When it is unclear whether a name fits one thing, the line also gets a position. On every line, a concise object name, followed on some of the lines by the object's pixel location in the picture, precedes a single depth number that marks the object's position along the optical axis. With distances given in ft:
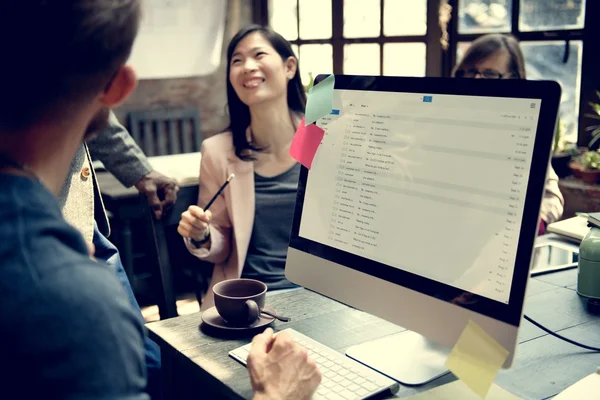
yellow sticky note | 2.96
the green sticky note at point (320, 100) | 3.87
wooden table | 3.36
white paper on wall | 14.89
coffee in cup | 3.92
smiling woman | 6.37
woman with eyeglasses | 7.06
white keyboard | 3.19
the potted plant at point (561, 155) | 8.98
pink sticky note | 3.92
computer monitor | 2.99
